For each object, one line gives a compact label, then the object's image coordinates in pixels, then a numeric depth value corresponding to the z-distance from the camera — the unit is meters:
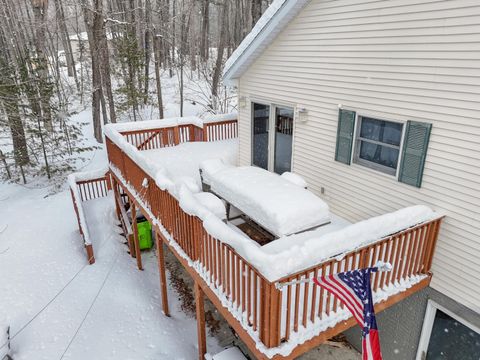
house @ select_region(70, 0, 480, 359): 4.04
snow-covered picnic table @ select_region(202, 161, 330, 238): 5.23
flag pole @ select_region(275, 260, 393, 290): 3.34
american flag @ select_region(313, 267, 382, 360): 3.07
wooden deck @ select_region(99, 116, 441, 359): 3.74
